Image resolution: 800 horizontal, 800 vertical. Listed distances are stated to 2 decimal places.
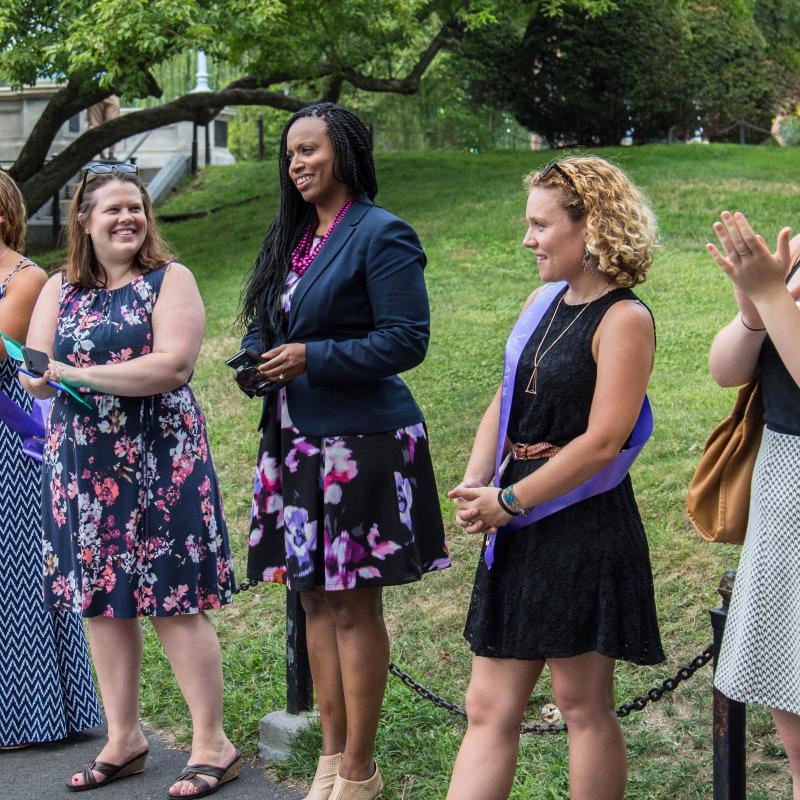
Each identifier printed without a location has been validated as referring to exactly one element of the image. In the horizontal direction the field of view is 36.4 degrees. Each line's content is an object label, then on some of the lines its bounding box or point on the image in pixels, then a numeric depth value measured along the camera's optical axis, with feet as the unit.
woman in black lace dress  10.43
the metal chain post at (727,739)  10.44
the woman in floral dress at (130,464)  13.94
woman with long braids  12.53
